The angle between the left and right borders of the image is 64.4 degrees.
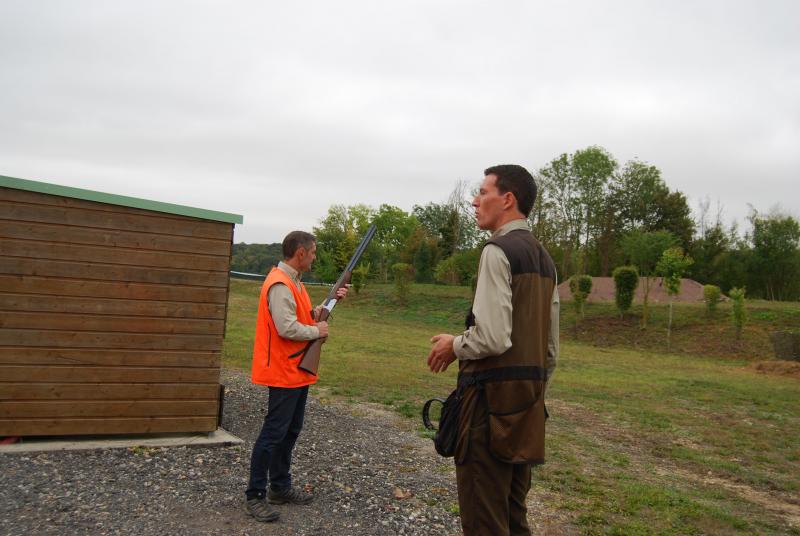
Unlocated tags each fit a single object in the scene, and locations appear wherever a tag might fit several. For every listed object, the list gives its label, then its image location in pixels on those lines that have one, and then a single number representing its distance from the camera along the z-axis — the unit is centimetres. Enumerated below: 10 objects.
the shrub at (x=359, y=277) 4388
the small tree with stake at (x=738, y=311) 2638
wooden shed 591
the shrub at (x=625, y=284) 3173
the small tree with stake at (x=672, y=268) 2962
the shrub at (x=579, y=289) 3219
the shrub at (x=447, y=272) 4814
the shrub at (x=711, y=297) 3048
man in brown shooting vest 293
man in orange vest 457
